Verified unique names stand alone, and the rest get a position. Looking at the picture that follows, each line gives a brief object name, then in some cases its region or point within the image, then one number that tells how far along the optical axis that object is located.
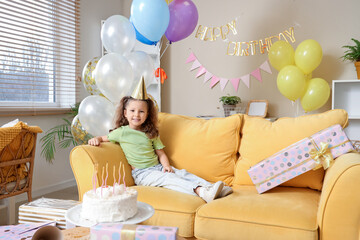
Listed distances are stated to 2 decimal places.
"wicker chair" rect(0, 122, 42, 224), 2.13
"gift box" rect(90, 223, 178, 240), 0.87
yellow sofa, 1.38
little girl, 1.99
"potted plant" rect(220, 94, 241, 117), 3.64
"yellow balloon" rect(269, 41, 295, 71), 3.15
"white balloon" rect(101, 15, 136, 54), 2.54
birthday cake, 1.10
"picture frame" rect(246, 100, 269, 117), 3.61
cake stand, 1.07
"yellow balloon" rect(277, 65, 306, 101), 2.96
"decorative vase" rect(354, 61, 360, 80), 3.13
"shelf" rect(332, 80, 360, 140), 3.32
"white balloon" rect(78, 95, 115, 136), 2.43
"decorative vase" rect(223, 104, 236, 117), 3.65
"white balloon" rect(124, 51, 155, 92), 2.66
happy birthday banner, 3.60
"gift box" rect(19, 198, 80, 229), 1.33
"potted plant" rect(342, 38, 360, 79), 3.09
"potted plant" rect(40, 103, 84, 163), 3.15
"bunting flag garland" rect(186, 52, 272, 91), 3.70
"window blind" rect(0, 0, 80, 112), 2.93
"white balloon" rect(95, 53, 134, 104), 2.35
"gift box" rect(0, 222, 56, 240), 1.17
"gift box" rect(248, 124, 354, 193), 1.68
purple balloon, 2.80
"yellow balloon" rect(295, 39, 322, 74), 2.97
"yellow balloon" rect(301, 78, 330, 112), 2.98
